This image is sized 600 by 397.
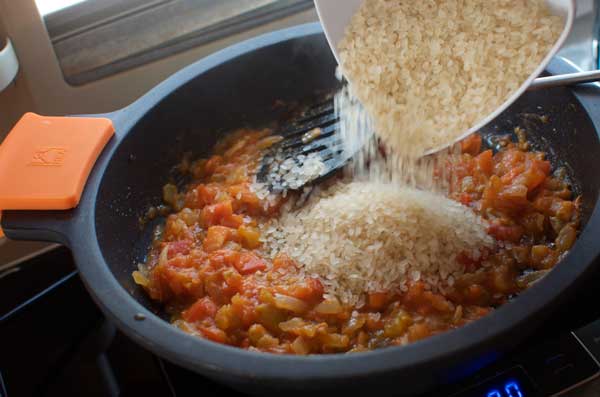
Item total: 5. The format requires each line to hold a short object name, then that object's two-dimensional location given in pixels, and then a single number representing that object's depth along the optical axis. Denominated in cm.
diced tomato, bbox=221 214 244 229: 69
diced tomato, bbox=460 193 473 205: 68
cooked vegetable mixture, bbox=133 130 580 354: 61
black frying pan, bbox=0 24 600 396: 52
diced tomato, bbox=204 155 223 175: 75
